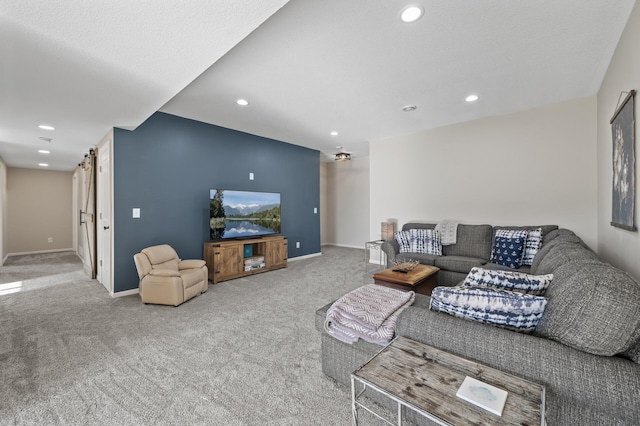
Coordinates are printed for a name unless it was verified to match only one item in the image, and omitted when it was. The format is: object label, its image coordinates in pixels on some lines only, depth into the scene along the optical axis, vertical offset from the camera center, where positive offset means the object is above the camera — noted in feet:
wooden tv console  13.51 -2.49
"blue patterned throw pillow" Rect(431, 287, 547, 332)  3.94 -1.49
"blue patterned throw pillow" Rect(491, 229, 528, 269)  10.80 -1.60
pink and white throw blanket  4.79 -2.02
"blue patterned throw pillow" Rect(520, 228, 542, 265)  10.73 -1.47
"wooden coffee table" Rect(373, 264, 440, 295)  8.73 -2.32
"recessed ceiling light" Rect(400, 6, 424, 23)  5.88 +4.48
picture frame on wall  6.11 +1.12
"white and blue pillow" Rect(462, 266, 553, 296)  4.63 -1.29
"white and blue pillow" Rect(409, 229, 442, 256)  13.14 -1.56
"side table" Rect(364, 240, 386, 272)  16.55 -2.67
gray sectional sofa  3.02 -1.79
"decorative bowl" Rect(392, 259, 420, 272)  9.90 -2.16
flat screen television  13.91 -0.08
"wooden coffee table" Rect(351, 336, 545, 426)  2.79 -2.13
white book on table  2.87 -2.11
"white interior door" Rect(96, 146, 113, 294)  12.10 -0.20
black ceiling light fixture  20.38 +4.29
